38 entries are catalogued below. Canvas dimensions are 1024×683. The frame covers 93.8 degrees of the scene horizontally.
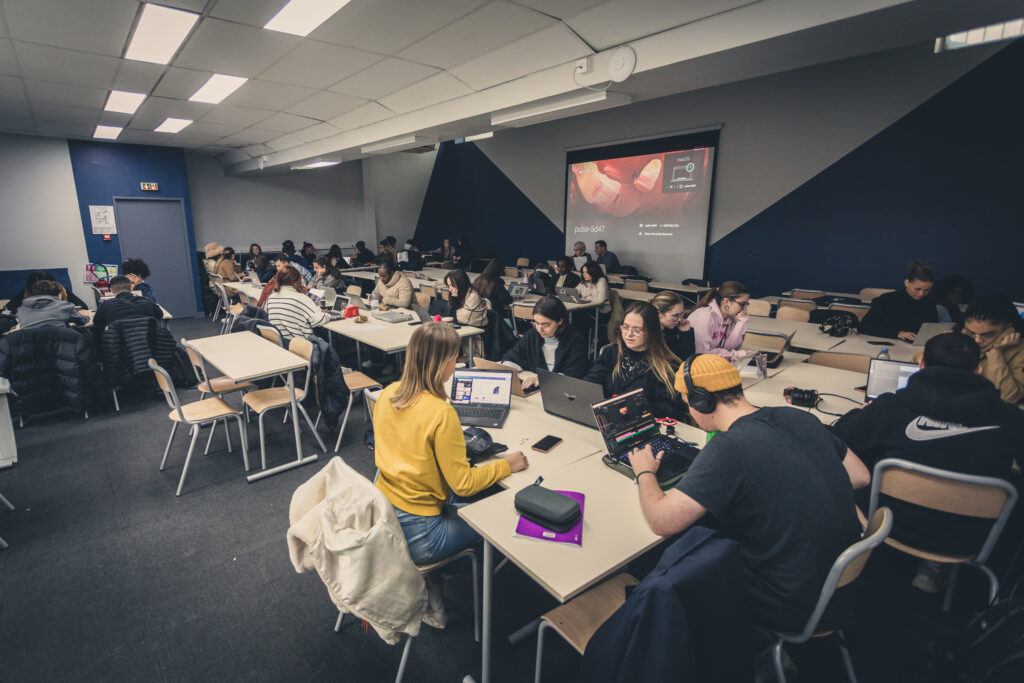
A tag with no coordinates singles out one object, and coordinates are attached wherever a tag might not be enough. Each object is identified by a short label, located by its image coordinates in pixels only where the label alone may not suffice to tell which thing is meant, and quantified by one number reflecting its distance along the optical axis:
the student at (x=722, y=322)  3.63
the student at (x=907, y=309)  4.48
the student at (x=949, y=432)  1.97
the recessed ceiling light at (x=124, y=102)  5.39
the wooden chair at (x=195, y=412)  3.38
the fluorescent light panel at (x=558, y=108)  4.54
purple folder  1.65
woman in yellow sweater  1.89
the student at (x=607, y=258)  8.84
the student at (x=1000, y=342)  2.86
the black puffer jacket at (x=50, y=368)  4.39
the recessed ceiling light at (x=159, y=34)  3.26
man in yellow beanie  1.42
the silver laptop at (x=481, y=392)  2.69
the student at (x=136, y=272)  5.60
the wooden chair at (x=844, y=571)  1.41
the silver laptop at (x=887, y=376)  2.79
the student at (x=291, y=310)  4.74
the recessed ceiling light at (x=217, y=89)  4.77
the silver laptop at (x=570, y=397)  2.39
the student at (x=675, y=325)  3.34
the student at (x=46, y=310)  4.52
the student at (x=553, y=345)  3.21
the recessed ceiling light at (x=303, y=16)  3.12
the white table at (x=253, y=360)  3.43
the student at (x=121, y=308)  4.90
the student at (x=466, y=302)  4.87
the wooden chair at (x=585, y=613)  1.60
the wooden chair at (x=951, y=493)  1.83
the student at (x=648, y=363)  2.79
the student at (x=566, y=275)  7.29
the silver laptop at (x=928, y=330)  4.05
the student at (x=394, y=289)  6.06
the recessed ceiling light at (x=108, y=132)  7.35
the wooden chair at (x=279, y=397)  3.73
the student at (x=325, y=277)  7.48
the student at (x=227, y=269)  8.76
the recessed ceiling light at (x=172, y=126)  6.80
